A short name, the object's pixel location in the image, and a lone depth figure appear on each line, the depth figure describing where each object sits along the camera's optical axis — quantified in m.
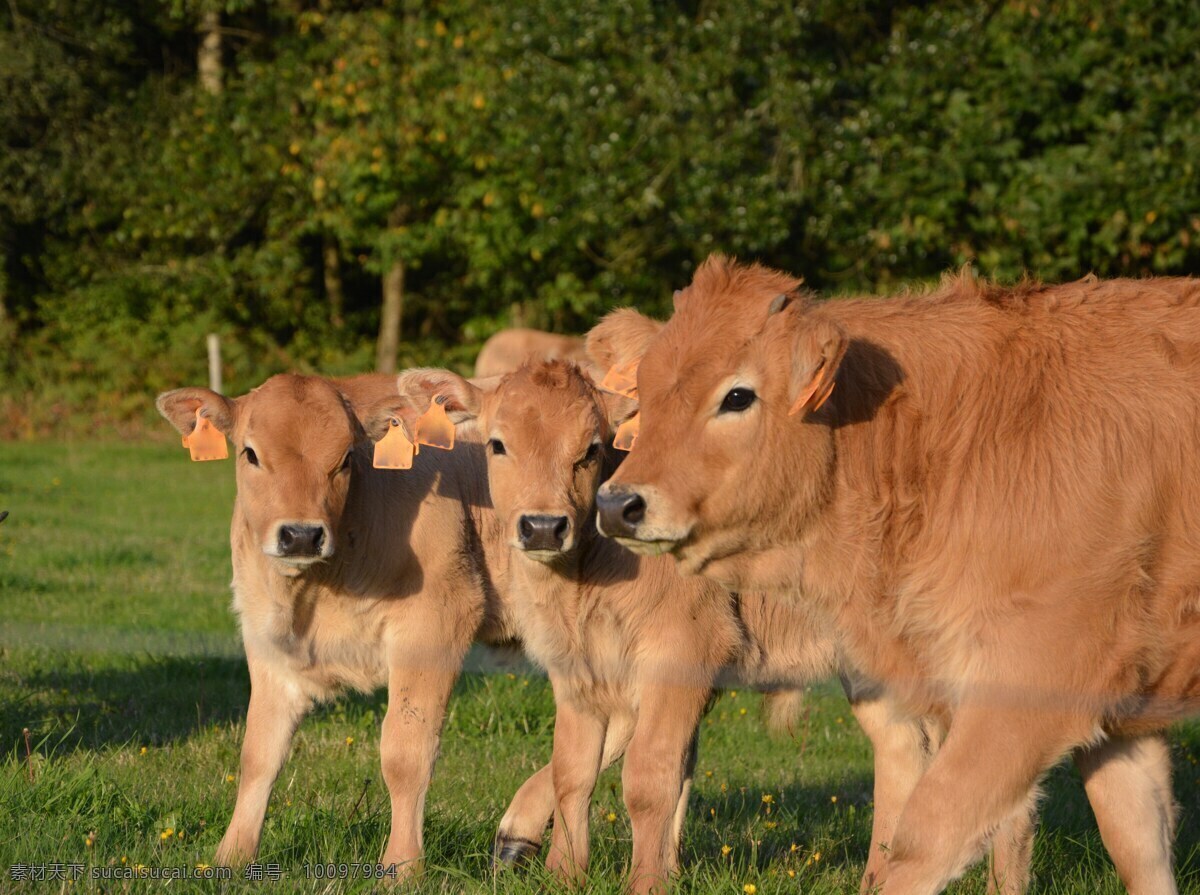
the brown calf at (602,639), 11.18
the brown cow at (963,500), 8.55
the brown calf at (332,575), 11.96
